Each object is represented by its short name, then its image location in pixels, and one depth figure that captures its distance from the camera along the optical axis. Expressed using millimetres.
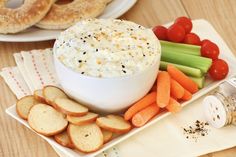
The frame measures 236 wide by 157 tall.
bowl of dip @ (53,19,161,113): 847
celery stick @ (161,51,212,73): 961
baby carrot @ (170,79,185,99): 909
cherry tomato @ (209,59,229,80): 956
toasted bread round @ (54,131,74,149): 836
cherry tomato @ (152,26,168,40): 1020
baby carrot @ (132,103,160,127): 871
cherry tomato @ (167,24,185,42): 1005
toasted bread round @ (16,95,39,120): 875
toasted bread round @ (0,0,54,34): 1005
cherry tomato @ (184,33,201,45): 1012
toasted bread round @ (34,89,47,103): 896
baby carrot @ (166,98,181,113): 894
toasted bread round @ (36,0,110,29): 1023
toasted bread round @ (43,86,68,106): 883
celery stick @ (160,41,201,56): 994
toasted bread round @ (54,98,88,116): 855
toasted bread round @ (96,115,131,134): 849
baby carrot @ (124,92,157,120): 878
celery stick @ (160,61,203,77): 948
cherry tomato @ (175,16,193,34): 1031
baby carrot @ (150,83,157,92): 926
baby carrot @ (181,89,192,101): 916
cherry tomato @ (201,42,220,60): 983
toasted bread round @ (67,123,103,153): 825
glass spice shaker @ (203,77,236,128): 862
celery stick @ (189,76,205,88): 944
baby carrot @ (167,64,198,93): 933
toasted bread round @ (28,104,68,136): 843
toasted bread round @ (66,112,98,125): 845
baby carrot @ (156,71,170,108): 891
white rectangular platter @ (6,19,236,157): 834
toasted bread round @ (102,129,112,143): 847
